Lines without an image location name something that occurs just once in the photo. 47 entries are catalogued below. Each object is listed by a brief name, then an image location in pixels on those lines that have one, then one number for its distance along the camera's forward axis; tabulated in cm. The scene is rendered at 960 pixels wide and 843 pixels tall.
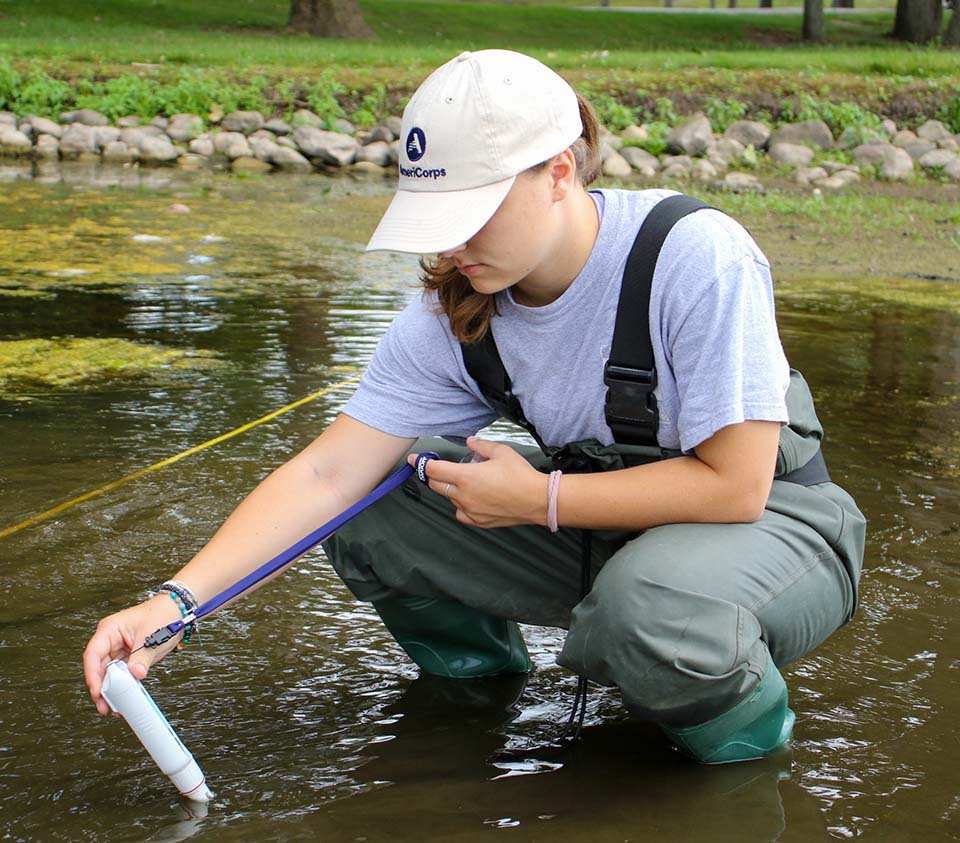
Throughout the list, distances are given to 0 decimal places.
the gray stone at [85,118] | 1289
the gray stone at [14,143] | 1237
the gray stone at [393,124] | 1315
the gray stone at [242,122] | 1304
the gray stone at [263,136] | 1278
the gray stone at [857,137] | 1242
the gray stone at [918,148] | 1213
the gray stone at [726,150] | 1214
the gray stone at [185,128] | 1278
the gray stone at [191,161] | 1216
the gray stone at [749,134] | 1266
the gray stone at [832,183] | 1106
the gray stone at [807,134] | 1255
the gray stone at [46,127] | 1263
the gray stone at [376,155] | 1264
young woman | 196
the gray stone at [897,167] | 1152
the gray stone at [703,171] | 1151
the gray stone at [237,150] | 1243
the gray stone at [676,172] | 1168
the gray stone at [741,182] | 1084
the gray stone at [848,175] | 1133
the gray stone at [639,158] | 1195
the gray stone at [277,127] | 1298
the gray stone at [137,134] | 1246
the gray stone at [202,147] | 1252
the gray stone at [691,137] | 1233
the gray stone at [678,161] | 1184
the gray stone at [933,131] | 1256
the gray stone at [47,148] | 1234
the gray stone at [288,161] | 1245
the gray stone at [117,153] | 1226
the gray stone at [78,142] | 1242
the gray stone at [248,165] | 1214
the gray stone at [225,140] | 1256
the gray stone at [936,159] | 1176
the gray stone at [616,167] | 1166
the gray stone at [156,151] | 1220
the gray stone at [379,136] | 1302
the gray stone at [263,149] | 1247
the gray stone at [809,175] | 1124
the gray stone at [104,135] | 1253
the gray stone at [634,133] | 1254
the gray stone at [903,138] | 1241
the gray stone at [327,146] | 1254
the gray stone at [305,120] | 1312
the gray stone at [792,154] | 1198
